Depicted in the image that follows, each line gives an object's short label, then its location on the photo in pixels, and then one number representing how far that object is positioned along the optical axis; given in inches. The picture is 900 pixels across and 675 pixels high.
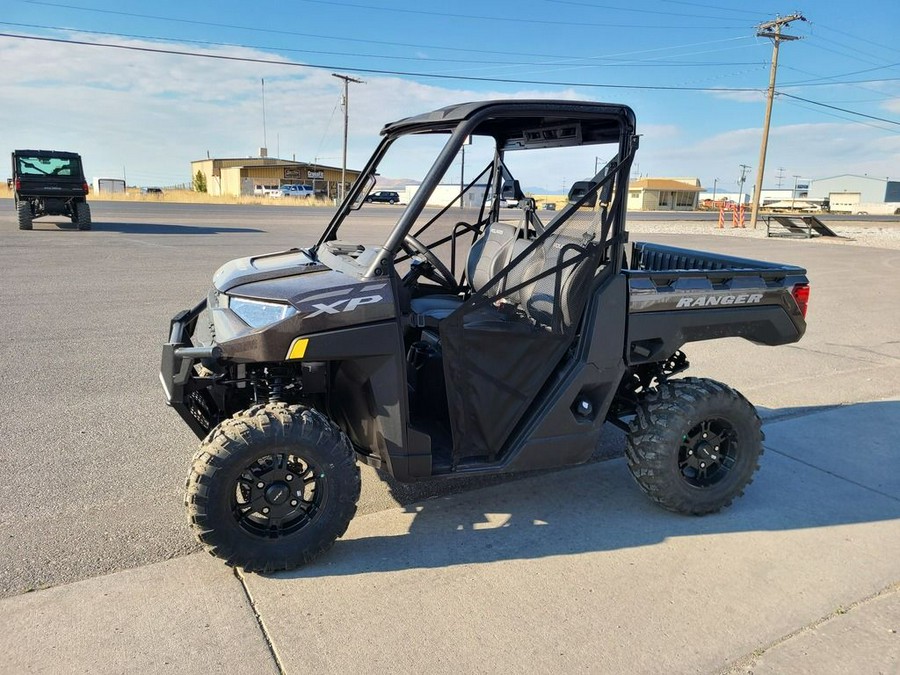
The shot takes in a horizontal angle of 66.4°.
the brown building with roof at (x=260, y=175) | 2687.0
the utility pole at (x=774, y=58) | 1256.2
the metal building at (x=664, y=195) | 3048.7
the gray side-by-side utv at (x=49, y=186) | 717.3
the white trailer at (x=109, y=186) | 2324.1
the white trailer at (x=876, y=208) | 3024.9
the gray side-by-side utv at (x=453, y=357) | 116.1
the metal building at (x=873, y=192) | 4318.4
